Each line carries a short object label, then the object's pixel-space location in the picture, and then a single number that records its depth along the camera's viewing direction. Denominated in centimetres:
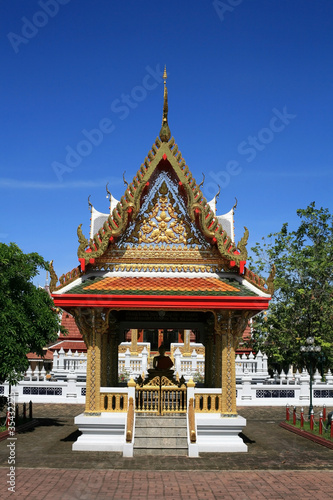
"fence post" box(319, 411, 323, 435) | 1560
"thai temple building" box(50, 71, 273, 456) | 1291
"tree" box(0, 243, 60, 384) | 1521
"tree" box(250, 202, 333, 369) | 2681
